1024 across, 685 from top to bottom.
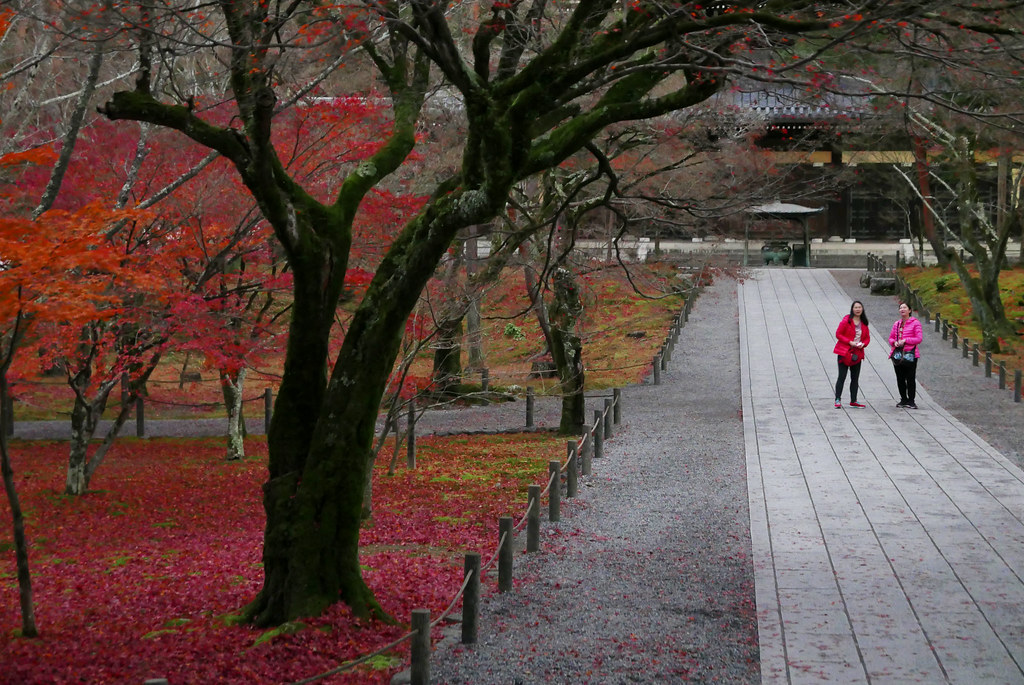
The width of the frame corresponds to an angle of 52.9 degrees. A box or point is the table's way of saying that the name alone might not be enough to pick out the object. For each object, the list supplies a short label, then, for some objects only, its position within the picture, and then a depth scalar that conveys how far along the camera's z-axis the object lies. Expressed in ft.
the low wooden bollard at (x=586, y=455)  44.42
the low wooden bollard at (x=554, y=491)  36.42
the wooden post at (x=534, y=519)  32.17
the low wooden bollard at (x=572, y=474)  40.42
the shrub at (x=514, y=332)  94.13
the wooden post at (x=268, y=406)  68.86
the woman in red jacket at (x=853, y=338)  53.52
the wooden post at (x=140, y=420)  72.28
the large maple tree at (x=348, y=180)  22.76
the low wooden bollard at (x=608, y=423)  55.36
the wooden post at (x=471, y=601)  23.66
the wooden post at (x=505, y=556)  27.58
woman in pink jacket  52.42
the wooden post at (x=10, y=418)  68.25
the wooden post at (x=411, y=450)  53.52
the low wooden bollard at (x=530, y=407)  65.51
